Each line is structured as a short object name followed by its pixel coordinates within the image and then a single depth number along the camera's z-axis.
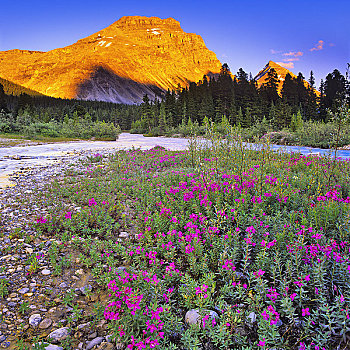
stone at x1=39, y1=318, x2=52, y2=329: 2.91
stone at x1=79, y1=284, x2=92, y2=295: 3.47
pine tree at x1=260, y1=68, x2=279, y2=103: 59.45
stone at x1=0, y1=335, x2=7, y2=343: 2.64
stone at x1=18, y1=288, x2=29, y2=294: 3.44
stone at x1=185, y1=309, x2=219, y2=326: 2.71
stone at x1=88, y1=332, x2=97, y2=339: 2.75
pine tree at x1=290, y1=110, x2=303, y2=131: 33.20
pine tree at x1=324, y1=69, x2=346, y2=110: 55.01
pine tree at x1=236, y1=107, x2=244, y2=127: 47.22
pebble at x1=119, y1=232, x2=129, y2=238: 5.09
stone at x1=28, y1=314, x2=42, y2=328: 2.92
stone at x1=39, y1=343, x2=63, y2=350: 2.56
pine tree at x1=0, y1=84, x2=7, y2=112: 52.94
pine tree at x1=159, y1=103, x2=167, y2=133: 59.29
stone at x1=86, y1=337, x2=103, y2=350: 2.63
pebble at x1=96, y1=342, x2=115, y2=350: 2.60
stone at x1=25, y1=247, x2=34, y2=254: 4.41
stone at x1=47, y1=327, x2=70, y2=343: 2.70
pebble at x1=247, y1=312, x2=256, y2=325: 2.62
